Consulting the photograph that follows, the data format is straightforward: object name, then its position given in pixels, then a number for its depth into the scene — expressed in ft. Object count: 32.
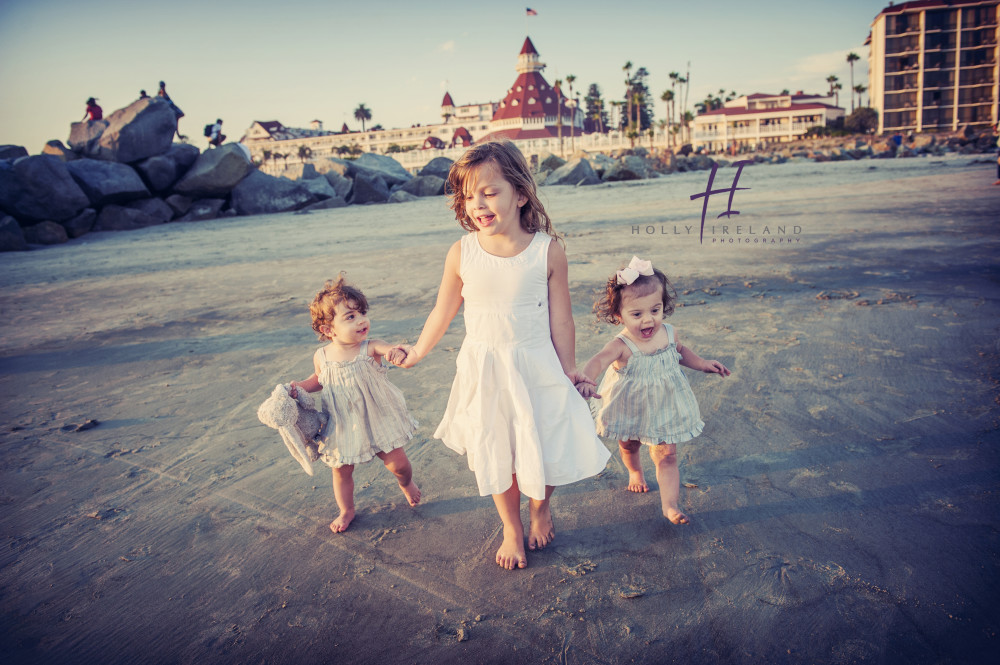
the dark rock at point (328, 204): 66.16
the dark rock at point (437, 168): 81.25
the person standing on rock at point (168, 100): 64.03
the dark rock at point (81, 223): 51.24
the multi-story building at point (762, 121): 208.54
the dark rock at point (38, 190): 48.06
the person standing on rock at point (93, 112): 64.59
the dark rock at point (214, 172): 61.93
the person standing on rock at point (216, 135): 73.74
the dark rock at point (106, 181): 53.93
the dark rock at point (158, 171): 60.08
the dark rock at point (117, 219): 55.92
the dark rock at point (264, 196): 64.39
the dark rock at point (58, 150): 61.93
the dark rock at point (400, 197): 70.37
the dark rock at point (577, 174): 76.89
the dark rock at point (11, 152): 64.75
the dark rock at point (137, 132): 59.26
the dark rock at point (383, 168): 77.20
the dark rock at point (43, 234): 48.34
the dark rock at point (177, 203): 62.39
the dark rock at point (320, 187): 67.77
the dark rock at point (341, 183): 72.90
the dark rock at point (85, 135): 60.34
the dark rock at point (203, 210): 62.18
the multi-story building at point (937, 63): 173.99
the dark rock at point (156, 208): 59.74
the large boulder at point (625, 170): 80.59
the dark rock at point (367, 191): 69.87
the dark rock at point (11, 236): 43.68
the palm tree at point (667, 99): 213.46
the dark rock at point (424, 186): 76.89
